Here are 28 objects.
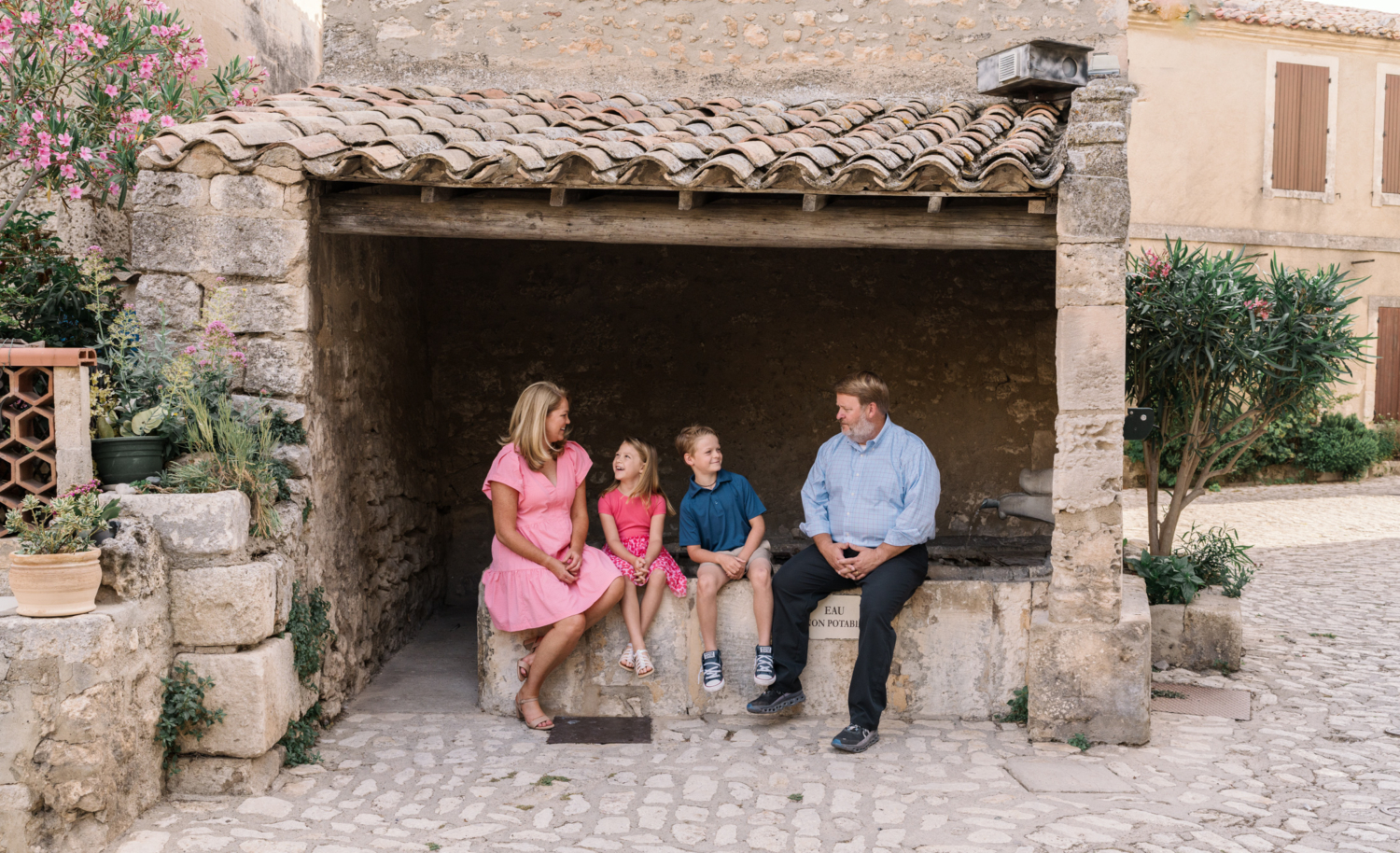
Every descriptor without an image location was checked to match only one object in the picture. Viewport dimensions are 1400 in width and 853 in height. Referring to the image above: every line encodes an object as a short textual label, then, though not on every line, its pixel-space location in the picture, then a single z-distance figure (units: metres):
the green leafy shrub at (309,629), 4.17
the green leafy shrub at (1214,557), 5.96
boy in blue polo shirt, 4.64
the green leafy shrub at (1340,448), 12.47
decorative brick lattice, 3.73
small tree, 5.72
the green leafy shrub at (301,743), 4.13
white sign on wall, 4.68
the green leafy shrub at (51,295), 4.50
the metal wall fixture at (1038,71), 5.62
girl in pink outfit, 4.68
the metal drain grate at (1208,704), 4.83
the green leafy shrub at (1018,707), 4.65
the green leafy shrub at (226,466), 3.93
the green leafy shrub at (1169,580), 5.61
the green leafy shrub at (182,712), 3.70
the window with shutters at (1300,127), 13.00
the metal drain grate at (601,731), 4.48
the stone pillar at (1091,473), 4.27
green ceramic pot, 3.89
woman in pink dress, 4.59
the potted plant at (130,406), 3.91
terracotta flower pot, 3.30
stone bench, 4.69
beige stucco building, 12.77
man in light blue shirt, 4.50
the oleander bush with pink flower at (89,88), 4.55
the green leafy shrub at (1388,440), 12.98
